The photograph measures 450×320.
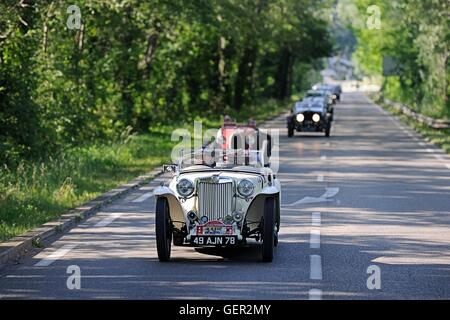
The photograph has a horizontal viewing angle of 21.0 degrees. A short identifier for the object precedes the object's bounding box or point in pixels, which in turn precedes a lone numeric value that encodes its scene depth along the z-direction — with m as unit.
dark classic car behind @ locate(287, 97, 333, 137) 46.70
